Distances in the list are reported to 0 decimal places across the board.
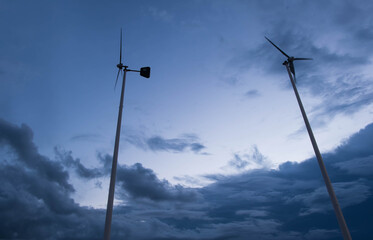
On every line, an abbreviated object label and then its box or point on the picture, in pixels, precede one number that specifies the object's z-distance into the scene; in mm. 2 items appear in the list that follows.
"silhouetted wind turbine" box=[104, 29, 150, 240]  20597
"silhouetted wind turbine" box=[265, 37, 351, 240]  21983
